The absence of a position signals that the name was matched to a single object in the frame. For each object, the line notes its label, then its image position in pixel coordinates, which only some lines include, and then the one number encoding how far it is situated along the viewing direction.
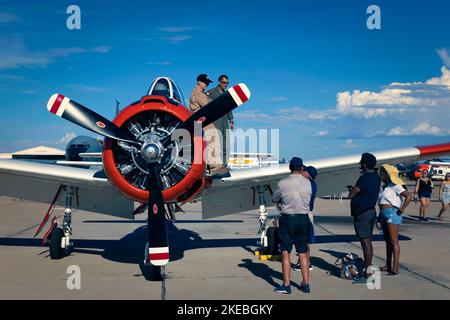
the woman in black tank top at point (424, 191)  17.02
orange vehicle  47.67
